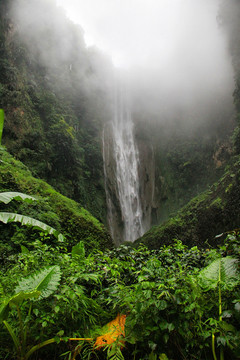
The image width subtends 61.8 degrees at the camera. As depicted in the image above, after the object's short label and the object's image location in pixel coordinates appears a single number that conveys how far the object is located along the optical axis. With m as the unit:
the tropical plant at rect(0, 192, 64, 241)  3.02
